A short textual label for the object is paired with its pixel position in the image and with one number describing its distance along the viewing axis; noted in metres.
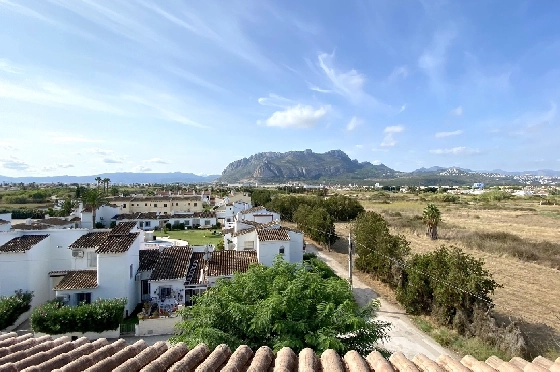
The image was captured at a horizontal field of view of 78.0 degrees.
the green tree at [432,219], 43.41
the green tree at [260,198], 77.81
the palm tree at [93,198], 48.28
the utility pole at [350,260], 24.95
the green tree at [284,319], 8.29
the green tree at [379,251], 25.81
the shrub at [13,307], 18.14
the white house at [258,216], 43.62
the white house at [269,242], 26.16
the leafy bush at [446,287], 17.93
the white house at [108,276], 20.22
